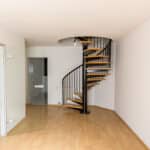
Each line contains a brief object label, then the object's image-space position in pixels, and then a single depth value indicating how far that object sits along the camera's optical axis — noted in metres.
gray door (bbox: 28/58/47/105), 7.00
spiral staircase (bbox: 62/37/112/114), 5.43
